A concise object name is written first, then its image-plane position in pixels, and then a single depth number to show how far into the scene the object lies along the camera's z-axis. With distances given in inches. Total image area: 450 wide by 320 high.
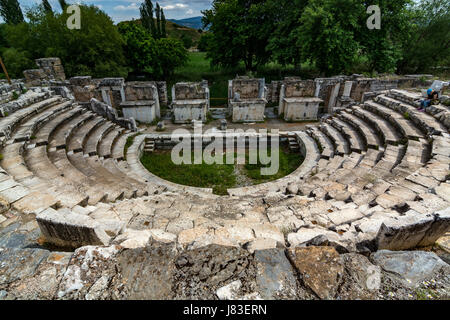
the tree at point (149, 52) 788.6
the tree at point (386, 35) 549.6
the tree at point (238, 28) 700.0
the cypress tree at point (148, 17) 1015.0
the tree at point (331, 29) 522.6
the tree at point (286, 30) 630.2
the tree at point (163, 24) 1060.9
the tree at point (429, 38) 654.5
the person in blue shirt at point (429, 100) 327.6
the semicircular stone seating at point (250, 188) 113.6
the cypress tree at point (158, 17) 1030.4
